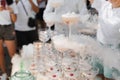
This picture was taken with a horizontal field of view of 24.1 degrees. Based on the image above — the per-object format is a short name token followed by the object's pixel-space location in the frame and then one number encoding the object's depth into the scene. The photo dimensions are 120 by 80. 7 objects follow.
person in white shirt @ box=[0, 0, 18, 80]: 3.22
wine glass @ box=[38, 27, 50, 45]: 2.60
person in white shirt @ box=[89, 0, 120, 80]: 1.68
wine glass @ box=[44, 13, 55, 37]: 2.67
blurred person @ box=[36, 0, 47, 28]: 3.91
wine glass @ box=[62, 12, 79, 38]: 2.28
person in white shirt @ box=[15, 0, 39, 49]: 3.44
